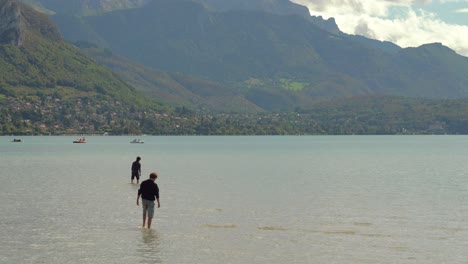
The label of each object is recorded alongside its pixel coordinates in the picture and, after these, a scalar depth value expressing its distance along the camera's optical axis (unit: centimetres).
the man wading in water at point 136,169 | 7806
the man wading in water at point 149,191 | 4334
